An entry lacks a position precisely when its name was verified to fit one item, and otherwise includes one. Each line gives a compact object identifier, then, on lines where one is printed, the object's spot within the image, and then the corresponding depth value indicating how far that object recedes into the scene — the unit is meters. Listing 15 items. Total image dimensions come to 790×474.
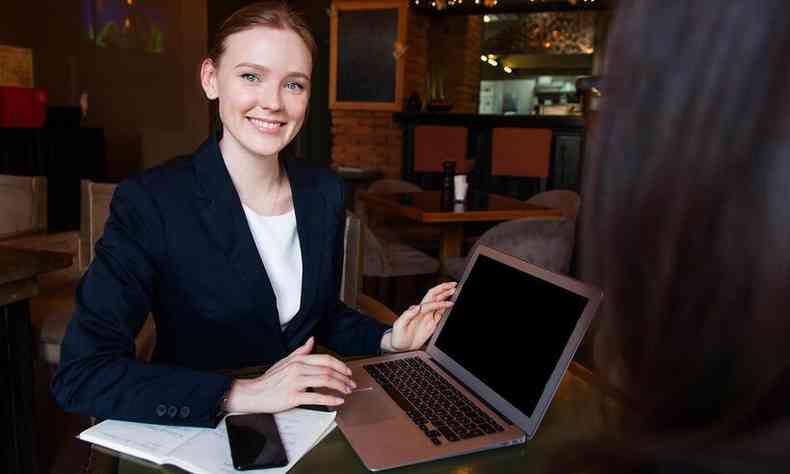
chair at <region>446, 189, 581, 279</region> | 2.90
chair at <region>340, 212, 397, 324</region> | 2.15
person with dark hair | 0.32
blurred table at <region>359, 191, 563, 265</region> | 3.27
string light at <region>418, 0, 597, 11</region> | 5.59
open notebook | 0.86
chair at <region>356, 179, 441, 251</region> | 4.17
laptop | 0.90
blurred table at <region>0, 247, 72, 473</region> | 1.99
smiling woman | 1.20
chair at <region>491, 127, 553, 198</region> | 5.26
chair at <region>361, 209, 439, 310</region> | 3.45
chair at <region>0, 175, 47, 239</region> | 2.61
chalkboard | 6.27
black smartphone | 0.83
